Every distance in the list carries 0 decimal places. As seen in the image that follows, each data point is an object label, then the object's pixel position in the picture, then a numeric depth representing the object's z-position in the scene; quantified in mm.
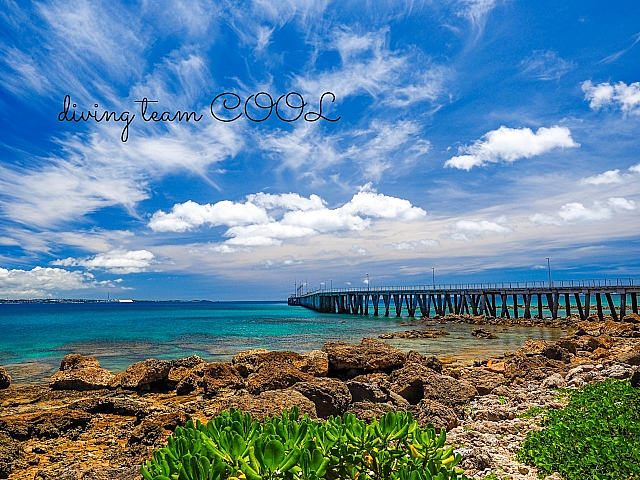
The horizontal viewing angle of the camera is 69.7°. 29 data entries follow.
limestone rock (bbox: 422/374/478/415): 8406
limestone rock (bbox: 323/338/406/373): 11352
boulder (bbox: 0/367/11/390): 13367
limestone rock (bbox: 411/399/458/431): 7055
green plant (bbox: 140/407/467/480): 2098
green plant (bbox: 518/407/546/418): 7500
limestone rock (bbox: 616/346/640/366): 11141
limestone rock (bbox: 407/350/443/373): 11883
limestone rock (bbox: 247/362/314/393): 9852
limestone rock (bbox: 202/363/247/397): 10916
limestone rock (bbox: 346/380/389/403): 7848
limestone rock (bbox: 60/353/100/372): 13389
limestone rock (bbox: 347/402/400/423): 6879
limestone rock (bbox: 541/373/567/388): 9703
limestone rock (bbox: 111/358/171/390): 11656
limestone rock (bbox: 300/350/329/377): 11680
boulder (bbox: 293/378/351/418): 7590
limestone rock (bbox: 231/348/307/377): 12945
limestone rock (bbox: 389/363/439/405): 8773
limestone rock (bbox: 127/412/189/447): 6730
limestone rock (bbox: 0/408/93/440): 7531
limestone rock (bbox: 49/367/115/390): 12008
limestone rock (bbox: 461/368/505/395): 9532
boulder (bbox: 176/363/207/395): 11320
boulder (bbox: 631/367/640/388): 8320
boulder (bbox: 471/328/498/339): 31241
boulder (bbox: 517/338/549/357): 14473
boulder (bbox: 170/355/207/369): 13439
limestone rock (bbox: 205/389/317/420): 6707
